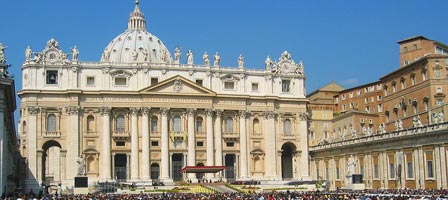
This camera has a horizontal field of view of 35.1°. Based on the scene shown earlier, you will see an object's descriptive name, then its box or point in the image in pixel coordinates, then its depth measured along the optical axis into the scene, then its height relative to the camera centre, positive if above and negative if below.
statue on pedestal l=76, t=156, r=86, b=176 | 80.94 -1.15
